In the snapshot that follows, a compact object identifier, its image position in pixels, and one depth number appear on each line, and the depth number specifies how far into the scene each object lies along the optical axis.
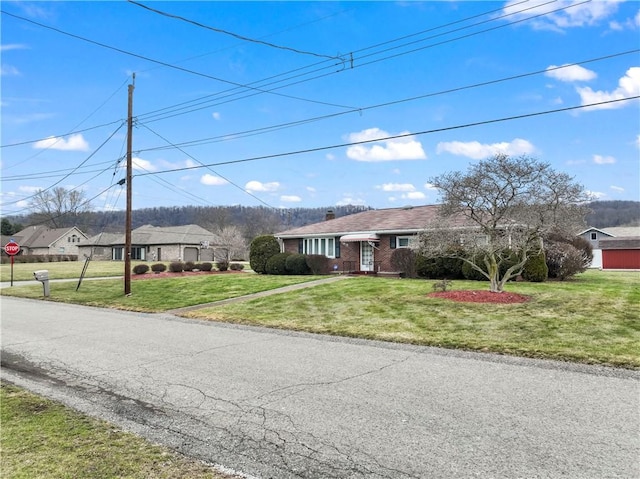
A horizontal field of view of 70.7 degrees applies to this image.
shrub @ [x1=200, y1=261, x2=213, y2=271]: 33.72
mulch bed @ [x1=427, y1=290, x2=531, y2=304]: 12.51
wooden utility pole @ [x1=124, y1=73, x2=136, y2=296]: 18.86
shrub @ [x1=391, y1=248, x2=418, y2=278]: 22.19
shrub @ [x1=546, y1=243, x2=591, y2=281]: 19.95
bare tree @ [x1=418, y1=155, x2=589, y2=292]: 13.30
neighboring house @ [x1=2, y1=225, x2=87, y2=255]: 72.31
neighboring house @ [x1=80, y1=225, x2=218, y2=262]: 57.12
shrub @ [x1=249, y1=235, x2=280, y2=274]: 28.02
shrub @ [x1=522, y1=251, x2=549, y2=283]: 18.89
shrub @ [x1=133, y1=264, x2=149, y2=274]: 31.48
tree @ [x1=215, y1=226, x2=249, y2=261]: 57.91
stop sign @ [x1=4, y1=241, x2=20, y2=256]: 25.02
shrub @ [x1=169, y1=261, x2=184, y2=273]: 32.94
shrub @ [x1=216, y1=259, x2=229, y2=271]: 33.22
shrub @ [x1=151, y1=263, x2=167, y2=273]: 32.59
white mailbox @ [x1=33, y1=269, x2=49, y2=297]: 19.66
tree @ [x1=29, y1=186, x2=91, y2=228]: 78.19
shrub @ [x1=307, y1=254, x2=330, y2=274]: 25.58
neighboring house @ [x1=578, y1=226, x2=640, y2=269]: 50.01
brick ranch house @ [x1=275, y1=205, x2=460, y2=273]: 24.88
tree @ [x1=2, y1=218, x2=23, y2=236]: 81.22
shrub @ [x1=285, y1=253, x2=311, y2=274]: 25.80
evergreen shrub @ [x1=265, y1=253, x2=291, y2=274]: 26.62
